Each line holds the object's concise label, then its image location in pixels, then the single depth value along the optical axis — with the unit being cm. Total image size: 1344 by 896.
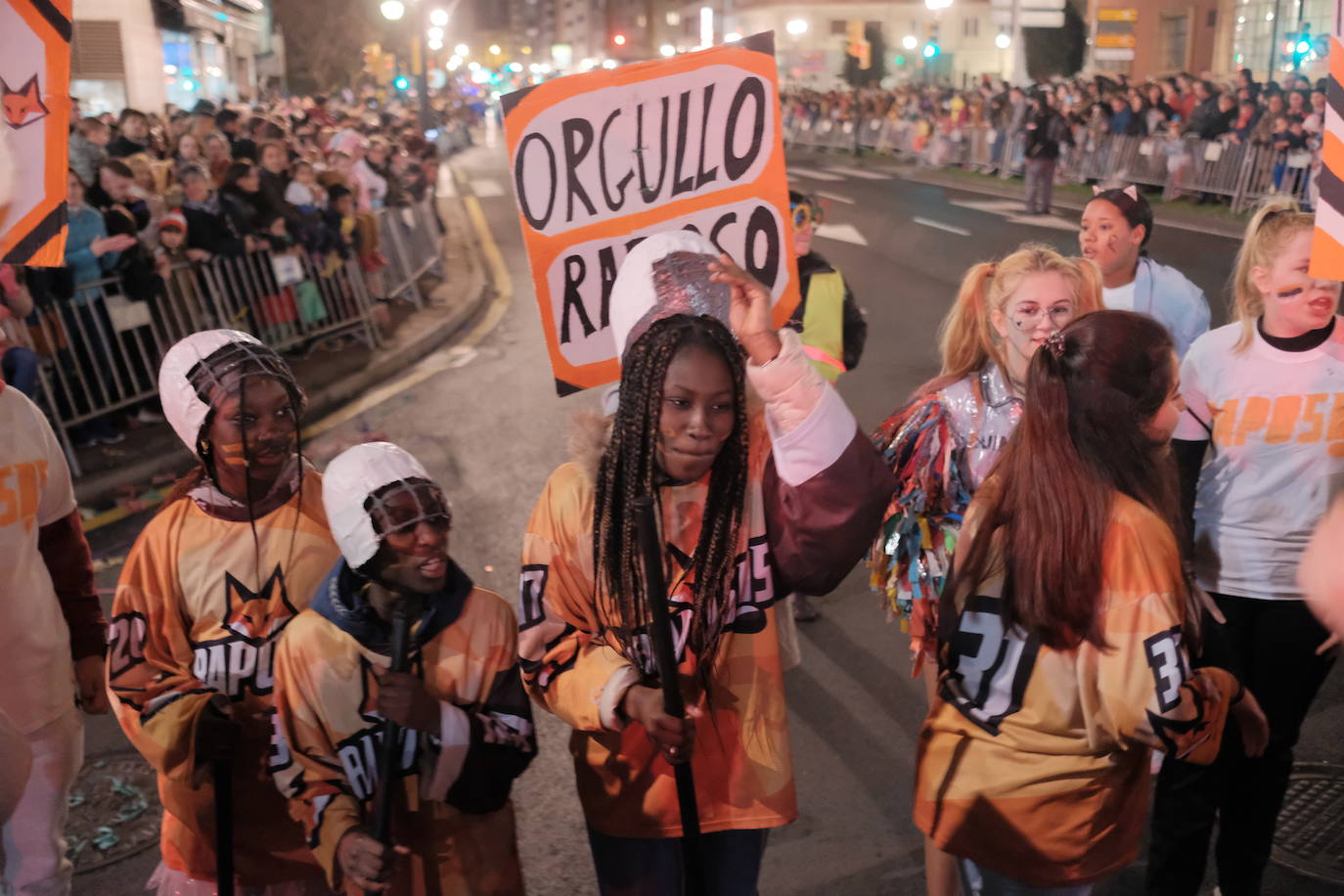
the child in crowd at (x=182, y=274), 926
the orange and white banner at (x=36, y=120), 287
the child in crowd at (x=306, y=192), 1141
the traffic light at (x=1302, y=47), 2966
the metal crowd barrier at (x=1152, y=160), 1794
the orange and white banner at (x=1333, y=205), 273
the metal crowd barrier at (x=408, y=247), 1392
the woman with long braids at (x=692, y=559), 229
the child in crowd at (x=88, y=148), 1123
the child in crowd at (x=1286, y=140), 1748
